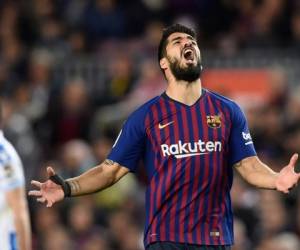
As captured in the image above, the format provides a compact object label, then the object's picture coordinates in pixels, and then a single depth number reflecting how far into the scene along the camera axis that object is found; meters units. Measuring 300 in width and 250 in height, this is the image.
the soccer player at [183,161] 15.66
